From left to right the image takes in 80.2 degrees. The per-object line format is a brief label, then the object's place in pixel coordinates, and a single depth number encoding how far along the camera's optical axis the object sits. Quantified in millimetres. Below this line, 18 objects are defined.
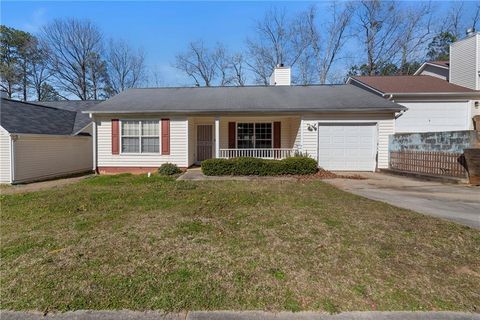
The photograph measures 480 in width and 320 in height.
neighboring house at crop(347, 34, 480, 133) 16625
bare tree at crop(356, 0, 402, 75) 28641
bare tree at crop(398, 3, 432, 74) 28094
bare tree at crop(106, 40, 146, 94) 37375
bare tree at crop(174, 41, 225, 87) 34688
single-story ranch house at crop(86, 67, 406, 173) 12953
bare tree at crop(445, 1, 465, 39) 29672
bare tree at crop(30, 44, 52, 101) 34750
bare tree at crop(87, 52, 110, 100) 35725
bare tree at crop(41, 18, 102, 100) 35062
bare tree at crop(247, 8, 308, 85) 30980
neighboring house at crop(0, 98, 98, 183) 11328
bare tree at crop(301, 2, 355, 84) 29919
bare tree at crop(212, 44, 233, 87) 33875
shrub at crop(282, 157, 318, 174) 11781
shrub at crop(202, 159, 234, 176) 11727
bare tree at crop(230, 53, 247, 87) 33500
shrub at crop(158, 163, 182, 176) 12250
